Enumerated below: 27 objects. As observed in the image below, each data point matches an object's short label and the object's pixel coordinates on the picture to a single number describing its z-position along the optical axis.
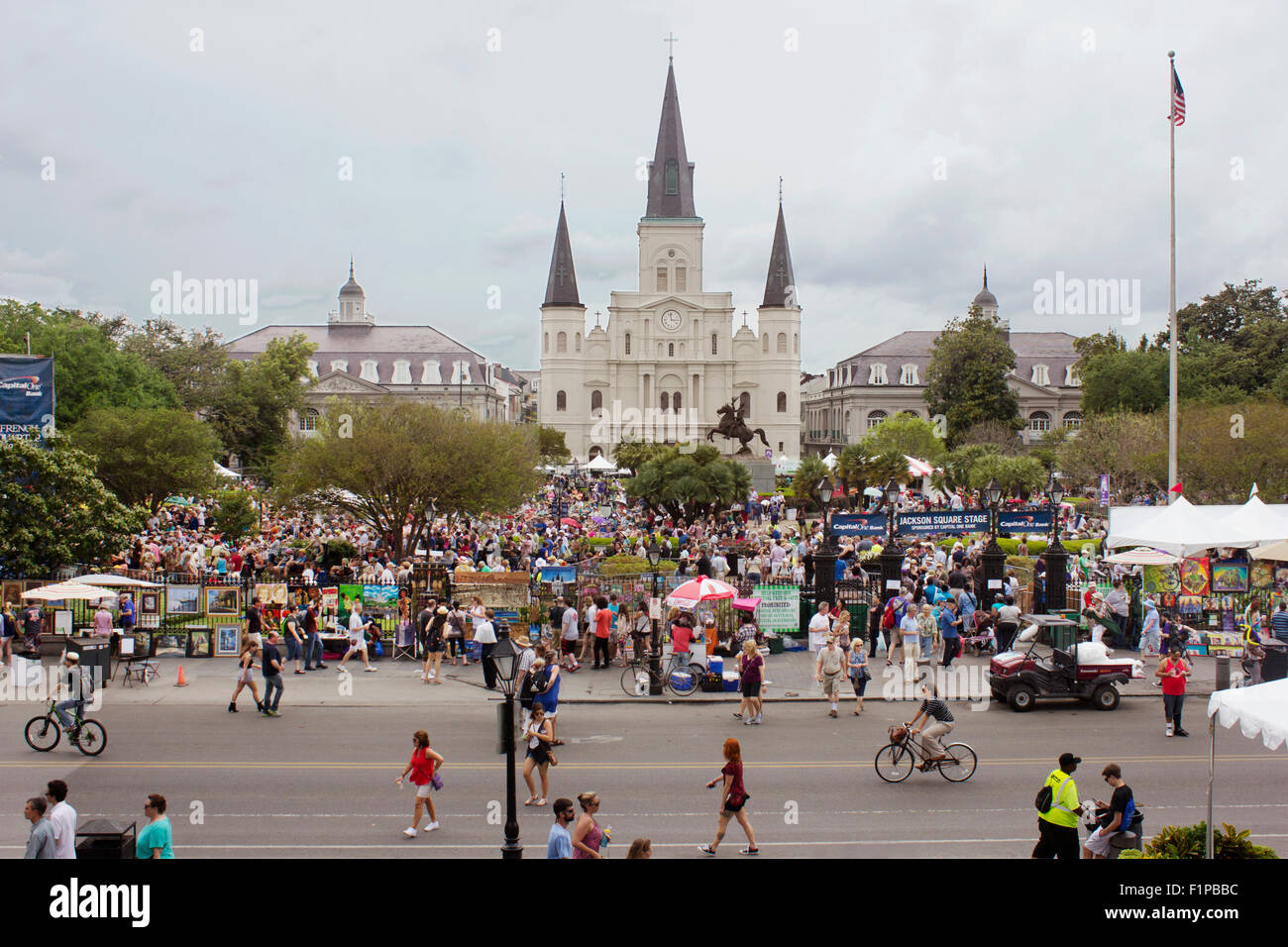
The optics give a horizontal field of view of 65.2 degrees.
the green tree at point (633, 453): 50.72
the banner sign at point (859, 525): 23.02
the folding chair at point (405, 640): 20.59
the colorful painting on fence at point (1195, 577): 21.50
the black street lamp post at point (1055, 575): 22.09
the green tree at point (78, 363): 43.18
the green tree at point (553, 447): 78.57
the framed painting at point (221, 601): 20.53
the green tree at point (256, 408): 60.47
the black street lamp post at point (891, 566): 21.42
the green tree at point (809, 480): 46.69
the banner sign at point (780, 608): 21.77
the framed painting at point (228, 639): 20.66
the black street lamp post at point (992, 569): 22.59
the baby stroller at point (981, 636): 20.78
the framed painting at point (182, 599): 20.44
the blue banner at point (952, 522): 23.34
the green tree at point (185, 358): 59.06
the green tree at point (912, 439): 57.94
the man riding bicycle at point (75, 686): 13.46
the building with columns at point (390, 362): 90.69
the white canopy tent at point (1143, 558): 21.20
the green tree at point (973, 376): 73.25
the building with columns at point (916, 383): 94.00
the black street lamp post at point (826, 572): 22.36
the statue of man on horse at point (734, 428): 53.78
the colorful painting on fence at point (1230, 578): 21.34
